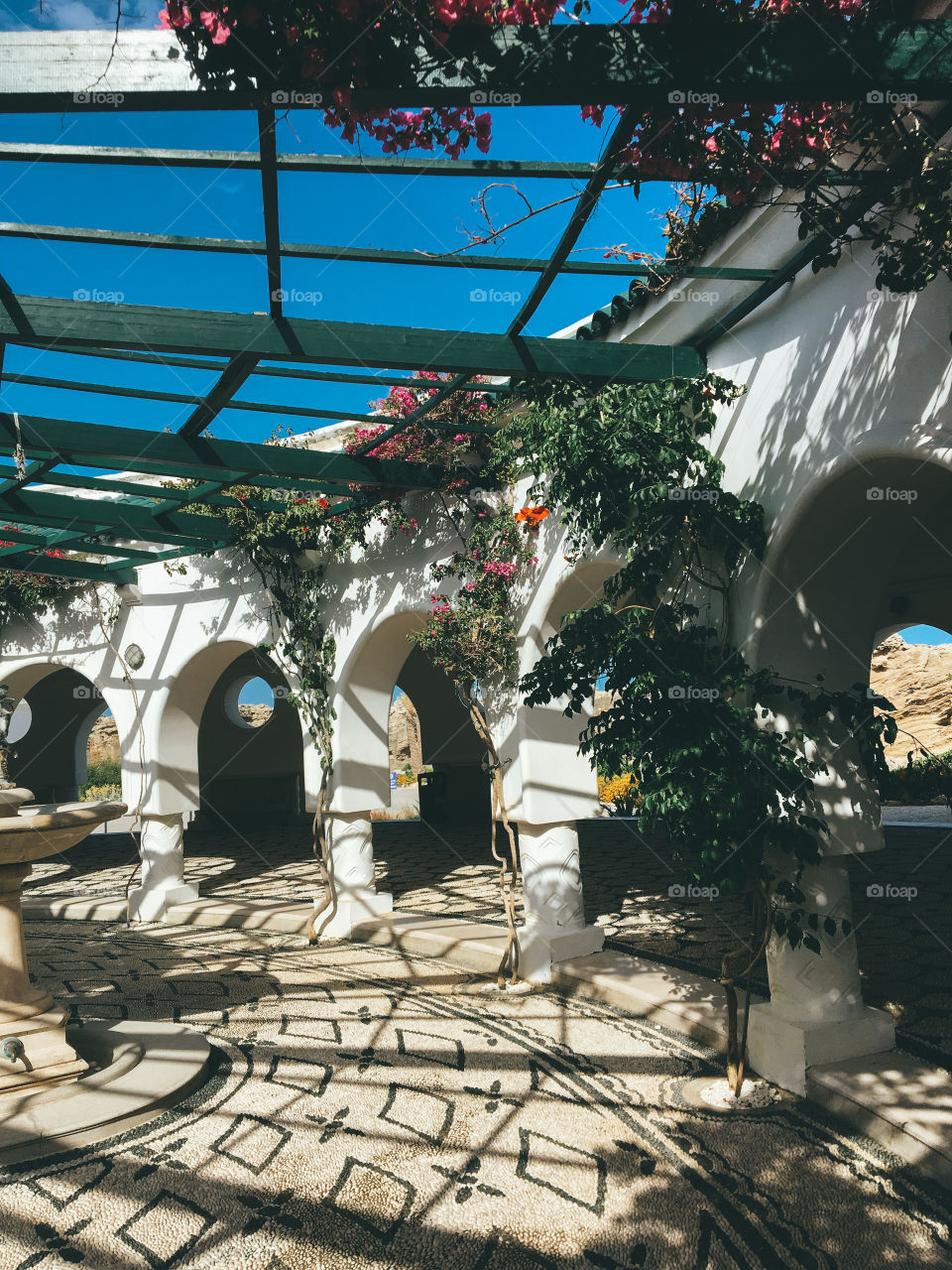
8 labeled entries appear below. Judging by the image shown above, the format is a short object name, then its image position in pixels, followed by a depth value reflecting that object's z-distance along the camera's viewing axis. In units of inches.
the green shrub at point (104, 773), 935.0
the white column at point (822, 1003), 170.1
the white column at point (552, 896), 258.5
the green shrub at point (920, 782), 578.9
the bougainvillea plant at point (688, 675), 152.2
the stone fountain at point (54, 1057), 162.9
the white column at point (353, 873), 327.0
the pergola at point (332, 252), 95.3
